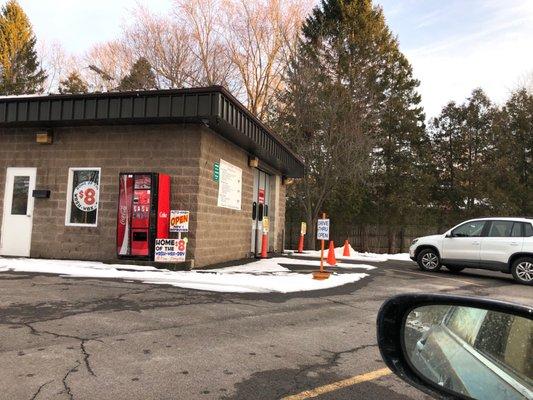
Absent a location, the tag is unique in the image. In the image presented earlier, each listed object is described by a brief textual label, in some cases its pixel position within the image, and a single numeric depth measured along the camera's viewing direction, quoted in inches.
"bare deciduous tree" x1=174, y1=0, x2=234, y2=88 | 1317.7
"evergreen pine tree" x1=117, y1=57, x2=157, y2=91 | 1259.2
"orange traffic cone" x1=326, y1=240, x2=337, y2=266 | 583.1
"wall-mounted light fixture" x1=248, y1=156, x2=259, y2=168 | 619.8
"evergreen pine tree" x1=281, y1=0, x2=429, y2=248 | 1026.1
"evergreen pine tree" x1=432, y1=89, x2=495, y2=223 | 1202.0
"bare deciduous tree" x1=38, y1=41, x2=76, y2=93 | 1599.4
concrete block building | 452.8
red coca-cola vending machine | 446.0
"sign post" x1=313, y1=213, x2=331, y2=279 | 426.1
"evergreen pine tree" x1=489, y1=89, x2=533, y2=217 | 1186.6
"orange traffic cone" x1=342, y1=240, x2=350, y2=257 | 769.6
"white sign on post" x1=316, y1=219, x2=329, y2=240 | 434.5
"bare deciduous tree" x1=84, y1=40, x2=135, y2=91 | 1395.2
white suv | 499.8
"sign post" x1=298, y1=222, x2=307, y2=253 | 738.8
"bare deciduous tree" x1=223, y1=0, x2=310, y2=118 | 1293.1
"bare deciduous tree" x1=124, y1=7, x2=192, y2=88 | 1316.4
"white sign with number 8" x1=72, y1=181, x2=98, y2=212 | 490.9
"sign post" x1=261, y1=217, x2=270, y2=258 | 643.5
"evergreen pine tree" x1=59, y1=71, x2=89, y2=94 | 1456.7
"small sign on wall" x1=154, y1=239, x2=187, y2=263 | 432.5
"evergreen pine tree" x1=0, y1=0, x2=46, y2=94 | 1505.9
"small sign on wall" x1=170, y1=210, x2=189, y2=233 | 442.0
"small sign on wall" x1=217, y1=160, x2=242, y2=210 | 524.7
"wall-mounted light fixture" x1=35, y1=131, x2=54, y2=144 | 497.0
